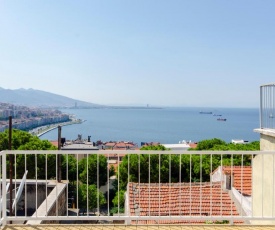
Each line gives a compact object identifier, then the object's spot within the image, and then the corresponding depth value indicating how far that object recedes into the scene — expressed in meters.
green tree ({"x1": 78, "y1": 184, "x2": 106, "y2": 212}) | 19.86
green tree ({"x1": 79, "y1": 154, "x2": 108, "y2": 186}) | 25.34
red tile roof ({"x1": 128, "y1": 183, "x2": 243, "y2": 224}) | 8.41
